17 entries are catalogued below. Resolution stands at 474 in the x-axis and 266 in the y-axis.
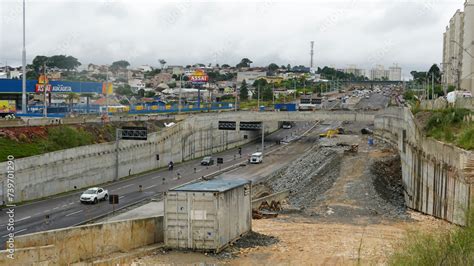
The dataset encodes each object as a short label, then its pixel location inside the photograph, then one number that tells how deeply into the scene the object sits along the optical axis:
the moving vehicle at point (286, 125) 137.60
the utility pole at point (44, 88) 75.44
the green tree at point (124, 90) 182.69
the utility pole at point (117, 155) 64.43
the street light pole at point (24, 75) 67.56
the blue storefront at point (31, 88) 90.94
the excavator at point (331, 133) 110.56
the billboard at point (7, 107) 82.44
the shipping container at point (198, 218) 27.28
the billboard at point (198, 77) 118.02
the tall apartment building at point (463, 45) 101.07
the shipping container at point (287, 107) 126.83
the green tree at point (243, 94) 184.12
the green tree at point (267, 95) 180.15
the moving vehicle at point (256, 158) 81.94
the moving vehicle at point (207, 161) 80.62
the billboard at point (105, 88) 98.31
